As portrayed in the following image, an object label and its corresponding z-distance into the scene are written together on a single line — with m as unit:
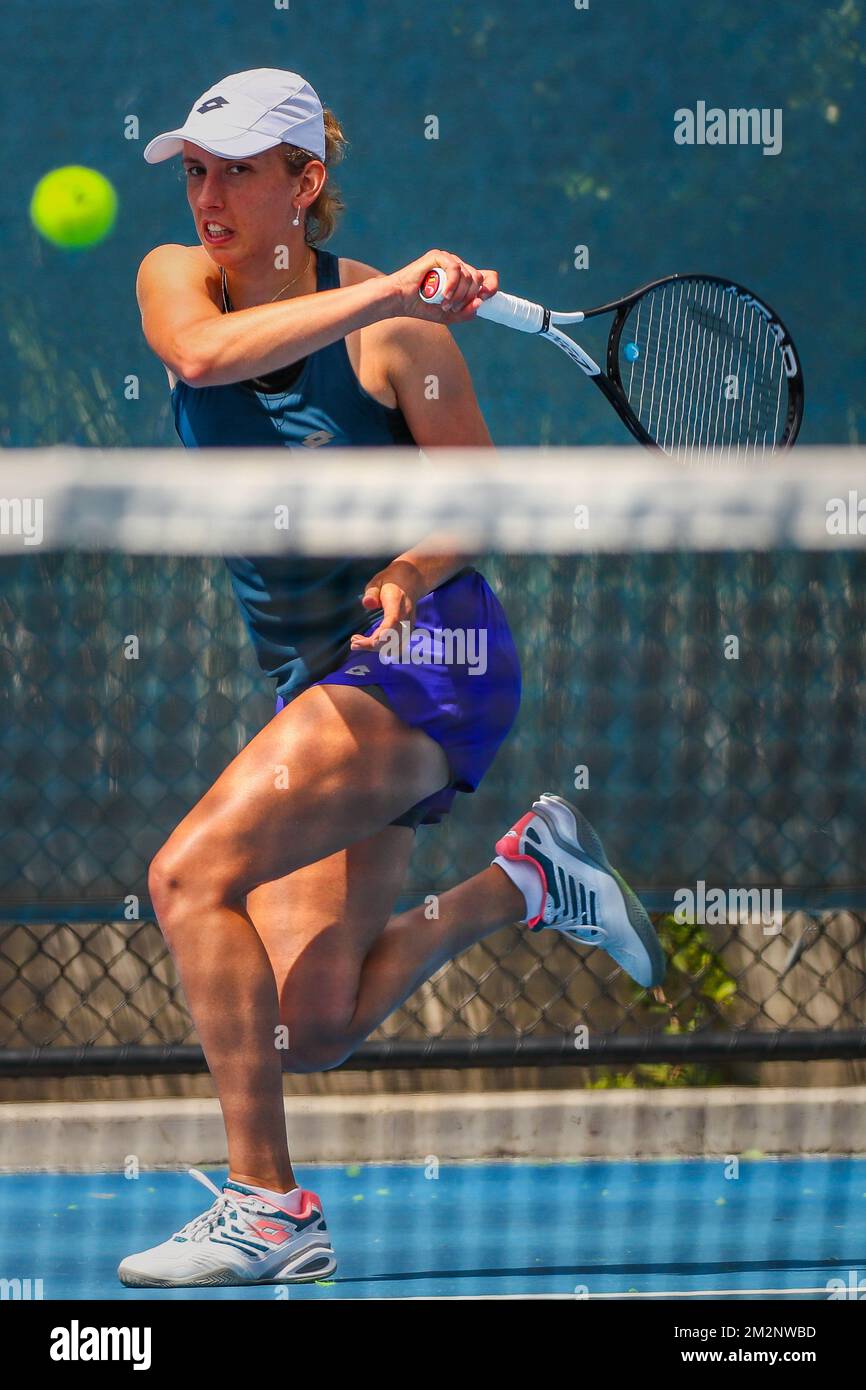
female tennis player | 5.40
